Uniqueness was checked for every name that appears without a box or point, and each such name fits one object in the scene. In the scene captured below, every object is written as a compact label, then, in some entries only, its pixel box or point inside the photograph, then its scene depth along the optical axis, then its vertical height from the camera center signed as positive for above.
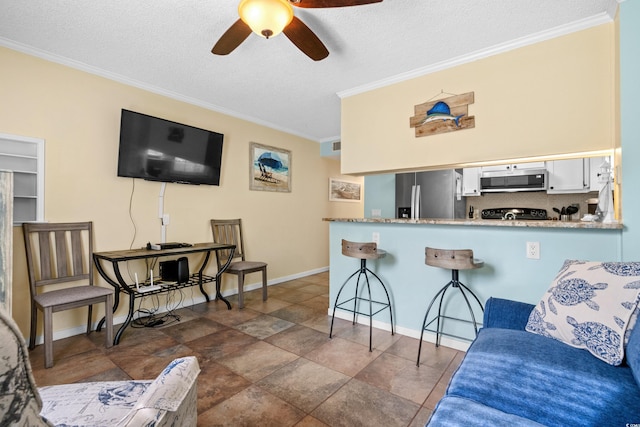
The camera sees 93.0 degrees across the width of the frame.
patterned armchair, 0.41 -0.51
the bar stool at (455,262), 2.19 -0.34
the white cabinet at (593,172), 3.46 +0.52
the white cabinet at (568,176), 3.57 +0.49
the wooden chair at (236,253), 3.64 -0.50
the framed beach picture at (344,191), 6.02 +0.53
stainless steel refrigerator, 4.23 +0.30
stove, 4.00 +0.05
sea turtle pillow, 1.32 -0.43
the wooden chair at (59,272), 2.31 -0.52
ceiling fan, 1.69 +1.18
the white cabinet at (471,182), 4.25 +0.49
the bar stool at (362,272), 2.68 -0.57
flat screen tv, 3.11 +0.72
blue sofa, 0.99 -0.64
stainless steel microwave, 3.75 +0.47
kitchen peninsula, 2.10 -0.30
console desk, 2.71 -0.50
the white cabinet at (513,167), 3.75 +0.64
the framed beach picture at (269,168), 4.50 +0.73
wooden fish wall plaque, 2.74 +0.95
